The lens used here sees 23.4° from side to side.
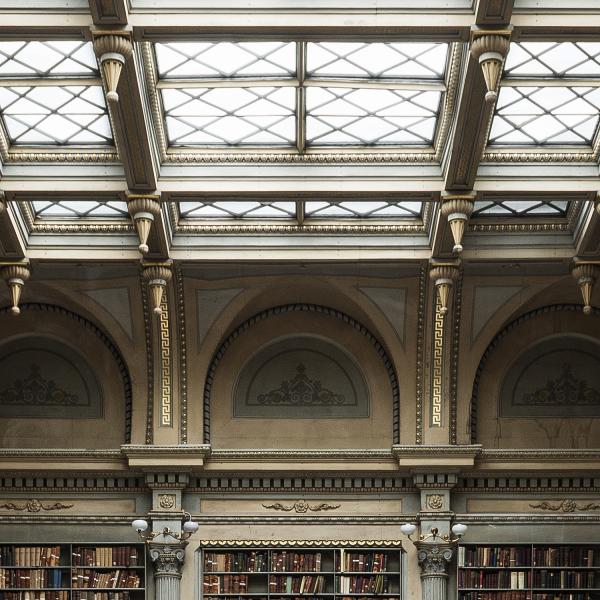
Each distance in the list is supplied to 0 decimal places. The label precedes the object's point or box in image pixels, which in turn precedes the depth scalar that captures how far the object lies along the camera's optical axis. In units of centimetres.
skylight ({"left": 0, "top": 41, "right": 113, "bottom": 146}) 1448
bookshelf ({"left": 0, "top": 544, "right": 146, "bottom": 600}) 1900
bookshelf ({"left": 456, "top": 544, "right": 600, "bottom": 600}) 1897
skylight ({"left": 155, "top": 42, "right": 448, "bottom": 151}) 1467
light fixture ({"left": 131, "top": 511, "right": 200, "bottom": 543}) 1883
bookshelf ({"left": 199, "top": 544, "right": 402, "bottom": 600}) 1908
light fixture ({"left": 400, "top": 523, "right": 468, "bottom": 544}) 1755
